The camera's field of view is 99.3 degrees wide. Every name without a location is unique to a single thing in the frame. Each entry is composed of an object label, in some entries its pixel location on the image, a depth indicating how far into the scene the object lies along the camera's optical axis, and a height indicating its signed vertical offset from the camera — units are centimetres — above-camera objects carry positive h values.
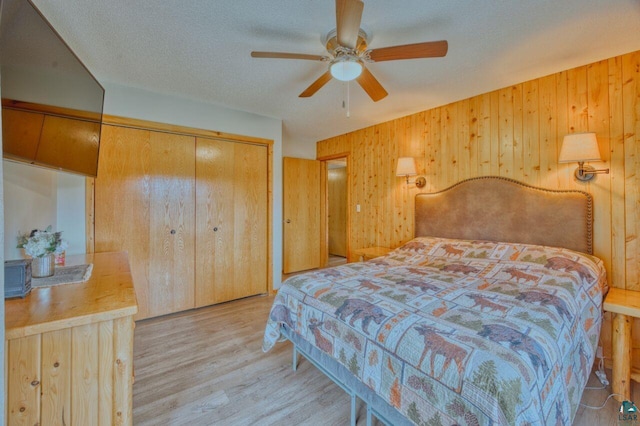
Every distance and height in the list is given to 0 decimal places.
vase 140 -28
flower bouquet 136 -18
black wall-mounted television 100 +55
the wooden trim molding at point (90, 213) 264 +0
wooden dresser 92 -54
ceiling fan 143 +103
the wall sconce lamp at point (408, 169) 330 +53
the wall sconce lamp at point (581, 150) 210 +48
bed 100 -53
